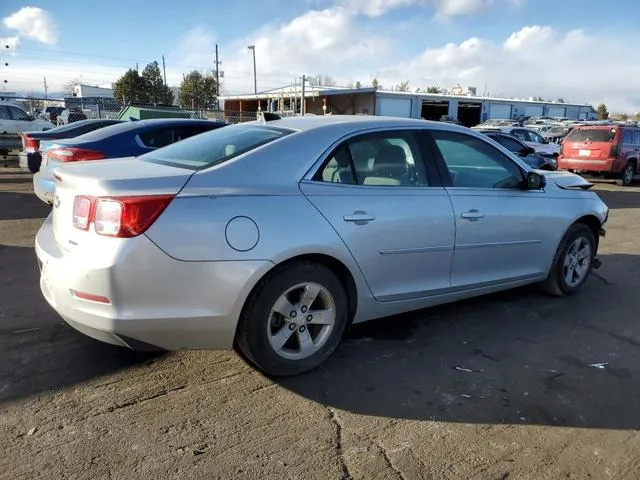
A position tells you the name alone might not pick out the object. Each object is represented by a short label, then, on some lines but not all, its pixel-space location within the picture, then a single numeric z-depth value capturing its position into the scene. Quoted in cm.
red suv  1510
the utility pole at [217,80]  6101
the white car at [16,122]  1798
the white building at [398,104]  4225
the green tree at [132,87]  5097
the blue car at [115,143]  694
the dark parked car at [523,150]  1342
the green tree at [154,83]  5250
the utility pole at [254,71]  6436
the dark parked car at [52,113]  3038
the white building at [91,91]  8088
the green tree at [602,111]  7562
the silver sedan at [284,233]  284
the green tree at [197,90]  5912
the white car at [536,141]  1709
